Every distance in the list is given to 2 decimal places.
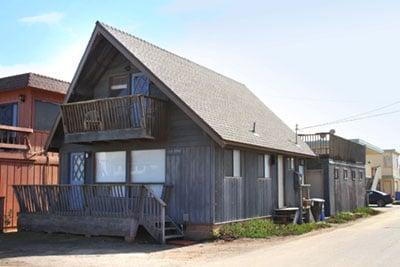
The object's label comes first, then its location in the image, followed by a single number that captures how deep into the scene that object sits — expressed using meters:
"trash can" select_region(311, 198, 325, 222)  24.83
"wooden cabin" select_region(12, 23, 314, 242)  17.75
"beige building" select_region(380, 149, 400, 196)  61.34
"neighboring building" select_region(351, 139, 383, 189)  54.58
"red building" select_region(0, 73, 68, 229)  21.58
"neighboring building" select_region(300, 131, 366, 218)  28.31
